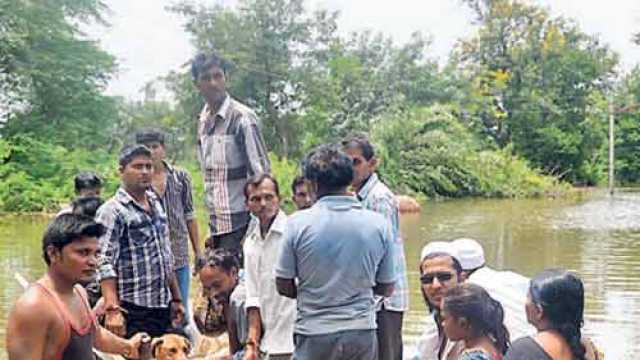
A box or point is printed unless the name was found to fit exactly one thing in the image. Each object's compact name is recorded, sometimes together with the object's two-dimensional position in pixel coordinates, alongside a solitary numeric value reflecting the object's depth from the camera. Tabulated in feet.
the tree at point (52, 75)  77.41
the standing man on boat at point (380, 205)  14.56
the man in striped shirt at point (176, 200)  16.76
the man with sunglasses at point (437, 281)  13.24
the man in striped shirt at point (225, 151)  16.21
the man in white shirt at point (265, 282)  13.52
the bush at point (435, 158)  90.68
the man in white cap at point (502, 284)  13.02
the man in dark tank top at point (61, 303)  8.88
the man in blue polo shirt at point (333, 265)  11.41
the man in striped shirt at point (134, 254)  13.92
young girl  10.84
